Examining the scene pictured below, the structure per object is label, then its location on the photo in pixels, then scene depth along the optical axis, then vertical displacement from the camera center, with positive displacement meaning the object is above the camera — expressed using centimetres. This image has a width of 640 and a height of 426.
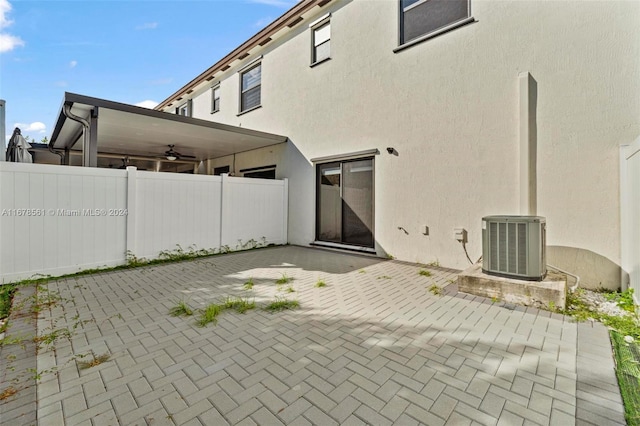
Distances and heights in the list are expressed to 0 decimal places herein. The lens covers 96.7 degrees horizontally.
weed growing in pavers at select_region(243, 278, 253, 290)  426 -108
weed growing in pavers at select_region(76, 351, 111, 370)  220 -118
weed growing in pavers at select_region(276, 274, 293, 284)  454 -106
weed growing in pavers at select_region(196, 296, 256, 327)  304 -111
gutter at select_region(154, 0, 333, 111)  777 +570
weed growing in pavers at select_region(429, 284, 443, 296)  396 -107
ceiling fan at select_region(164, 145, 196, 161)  996 +215
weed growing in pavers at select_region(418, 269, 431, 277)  495 -101
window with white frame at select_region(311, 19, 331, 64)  776 +483
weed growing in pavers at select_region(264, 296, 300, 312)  339 -111
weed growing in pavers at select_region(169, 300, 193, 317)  322 -112
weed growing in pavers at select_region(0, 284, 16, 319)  336 -113
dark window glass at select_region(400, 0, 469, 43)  540 +402
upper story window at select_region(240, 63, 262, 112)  1002 +462
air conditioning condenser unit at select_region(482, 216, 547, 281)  359 -40
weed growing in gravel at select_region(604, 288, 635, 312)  332 -103
